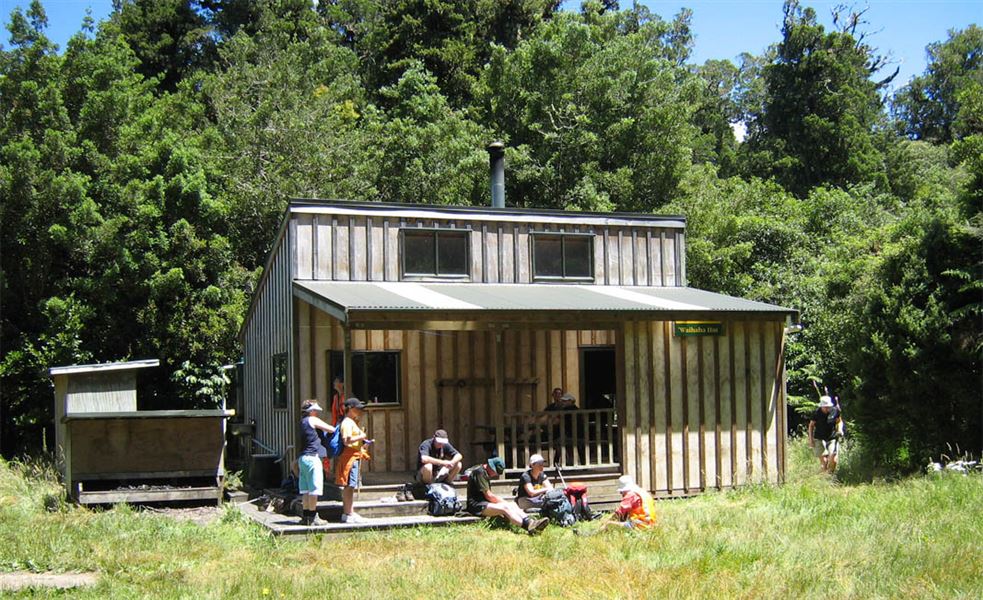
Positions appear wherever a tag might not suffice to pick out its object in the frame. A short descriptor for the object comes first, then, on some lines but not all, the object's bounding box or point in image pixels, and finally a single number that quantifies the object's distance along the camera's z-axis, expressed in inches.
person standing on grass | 658.2
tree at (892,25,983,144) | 2349.9
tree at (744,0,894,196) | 1665.8
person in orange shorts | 474.3
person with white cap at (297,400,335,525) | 468.8
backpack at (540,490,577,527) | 499.5
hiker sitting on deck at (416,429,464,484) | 531.5
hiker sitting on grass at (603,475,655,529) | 477.7
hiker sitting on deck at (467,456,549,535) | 484.4
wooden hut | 584.7
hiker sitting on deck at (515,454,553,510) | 516.7
